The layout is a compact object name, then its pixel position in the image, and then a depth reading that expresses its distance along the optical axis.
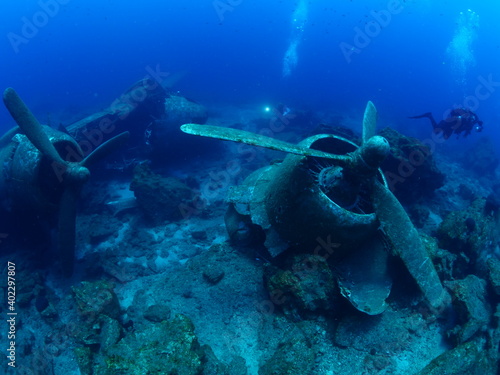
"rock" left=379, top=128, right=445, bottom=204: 10.05
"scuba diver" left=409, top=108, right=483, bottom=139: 12.88
